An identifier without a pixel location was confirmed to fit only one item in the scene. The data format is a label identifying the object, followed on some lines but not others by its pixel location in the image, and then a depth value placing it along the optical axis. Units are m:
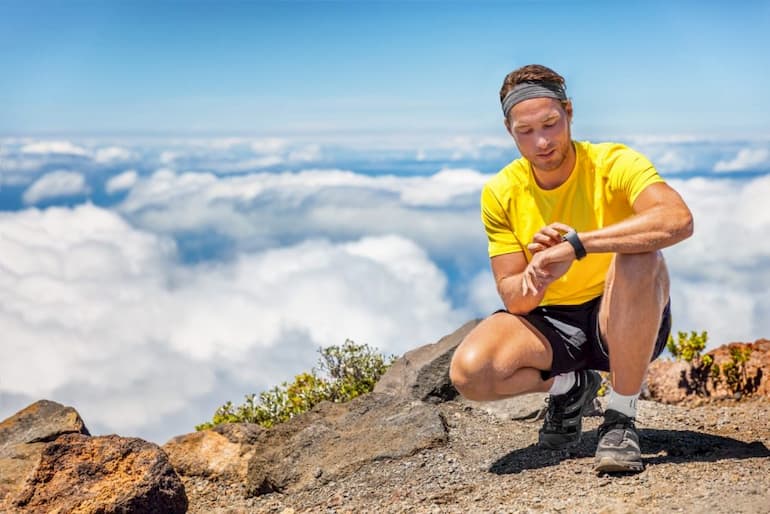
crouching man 5.07
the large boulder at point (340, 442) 6.16
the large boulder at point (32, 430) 6.99
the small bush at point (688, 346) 8.38
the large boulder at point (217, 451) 6.98
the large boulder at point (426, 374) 7.35
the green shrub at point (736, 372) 7.89
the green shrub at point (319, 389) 8.70
